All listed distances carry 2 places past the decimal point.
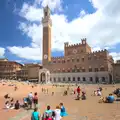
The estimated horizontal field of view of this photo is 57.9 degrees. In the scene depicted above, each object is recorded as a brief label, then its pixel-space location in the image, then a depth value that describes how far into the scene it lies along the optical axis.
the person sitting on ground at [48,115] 6.05
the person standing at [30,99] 10.75
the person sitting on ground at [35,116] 5.99
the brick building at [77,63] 40.86
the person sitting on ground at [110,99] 11.38
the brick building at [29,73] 53.94
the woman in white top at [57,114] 6.34
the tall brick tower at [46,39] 49.87
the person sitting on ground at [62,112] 7.94
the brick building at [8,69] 59.12
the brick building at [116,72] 37.66
